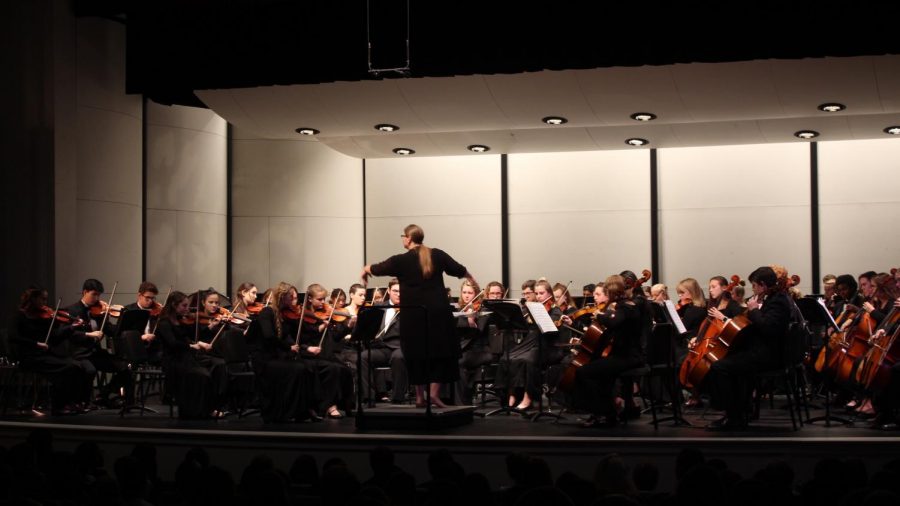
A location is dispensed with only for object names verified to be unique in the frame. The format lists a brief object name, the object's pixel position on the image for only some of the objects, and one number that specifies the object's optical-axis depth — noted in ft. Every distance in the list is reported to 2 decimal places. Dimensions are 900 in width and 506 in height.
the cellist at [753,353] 23.48
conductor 24.36
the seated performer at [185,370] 26.86
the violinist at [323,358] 27.40
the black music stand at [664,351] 25.34
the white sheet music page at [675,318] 25.71
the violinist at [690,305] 29.50
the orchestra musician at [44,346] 28.07
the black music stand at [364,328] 23.61
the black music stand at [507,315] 25.84
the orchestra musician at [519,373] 28.68
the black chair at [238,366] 27.66
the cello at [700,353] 25.04
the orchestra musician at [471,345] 29.04
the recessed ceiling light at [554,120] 35.22
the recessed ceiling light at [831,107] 32.81
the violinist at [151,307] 30.01
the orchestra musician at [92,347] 29.09
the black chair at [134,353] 27.89
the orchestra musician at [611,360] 24.44
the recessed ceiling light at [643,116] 34.35
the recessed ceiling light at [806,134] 36.88
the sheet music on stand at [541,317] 25.18
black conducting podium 23.40
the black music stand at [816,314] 23.65
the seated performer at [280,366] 26.07
